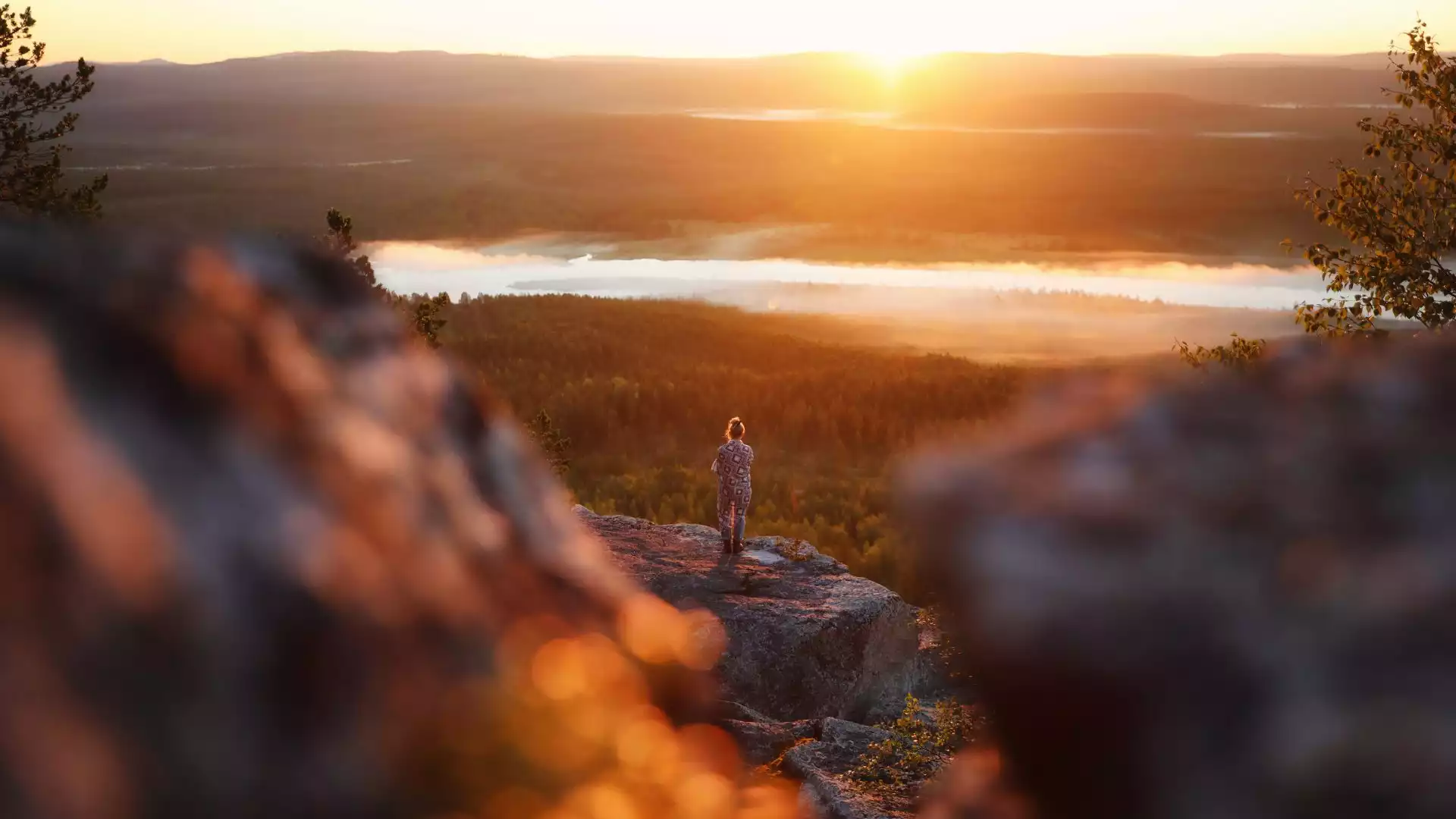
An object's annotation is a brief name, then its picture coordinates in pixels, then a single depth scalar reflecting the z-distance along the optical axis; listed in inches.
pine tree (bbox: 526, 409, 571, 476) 777.6
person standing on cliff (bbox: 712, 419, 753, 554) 631.2
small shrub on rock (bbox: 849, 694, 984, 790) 375.2
